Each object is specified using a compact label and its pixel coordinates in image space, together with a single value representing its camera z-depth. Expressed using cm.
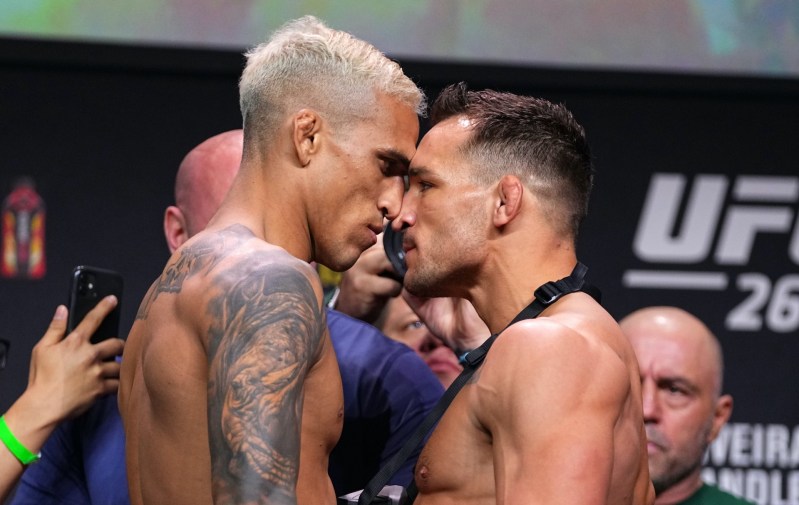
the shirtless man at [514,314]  265
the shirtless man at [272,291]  255
